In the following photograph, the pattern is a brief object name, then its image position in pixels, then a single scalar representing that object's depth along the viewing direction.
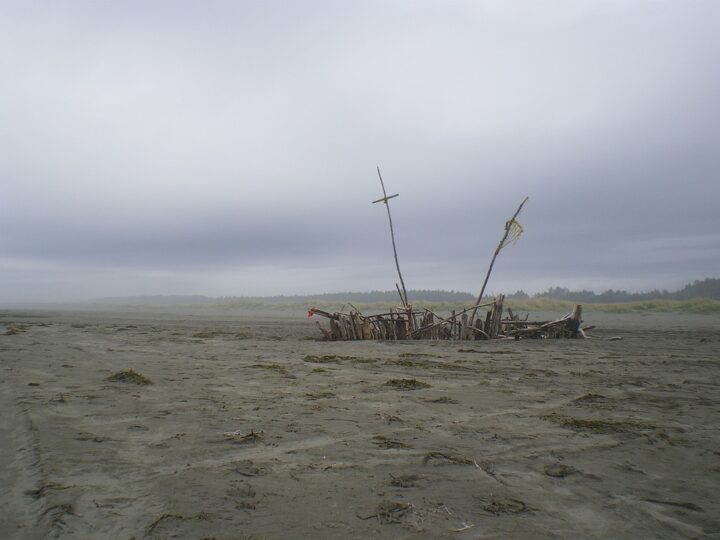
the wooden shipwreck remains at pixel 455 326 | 16.61
